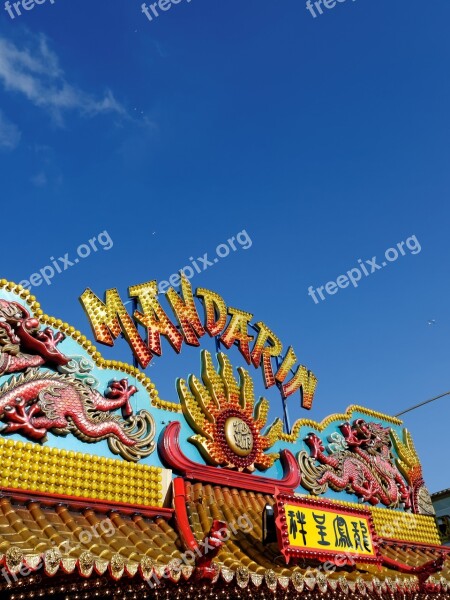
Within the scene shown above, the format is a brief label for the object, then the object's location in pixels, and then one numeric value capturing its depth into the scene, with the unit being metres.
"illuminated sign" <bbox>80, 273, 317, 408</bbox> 9.34
